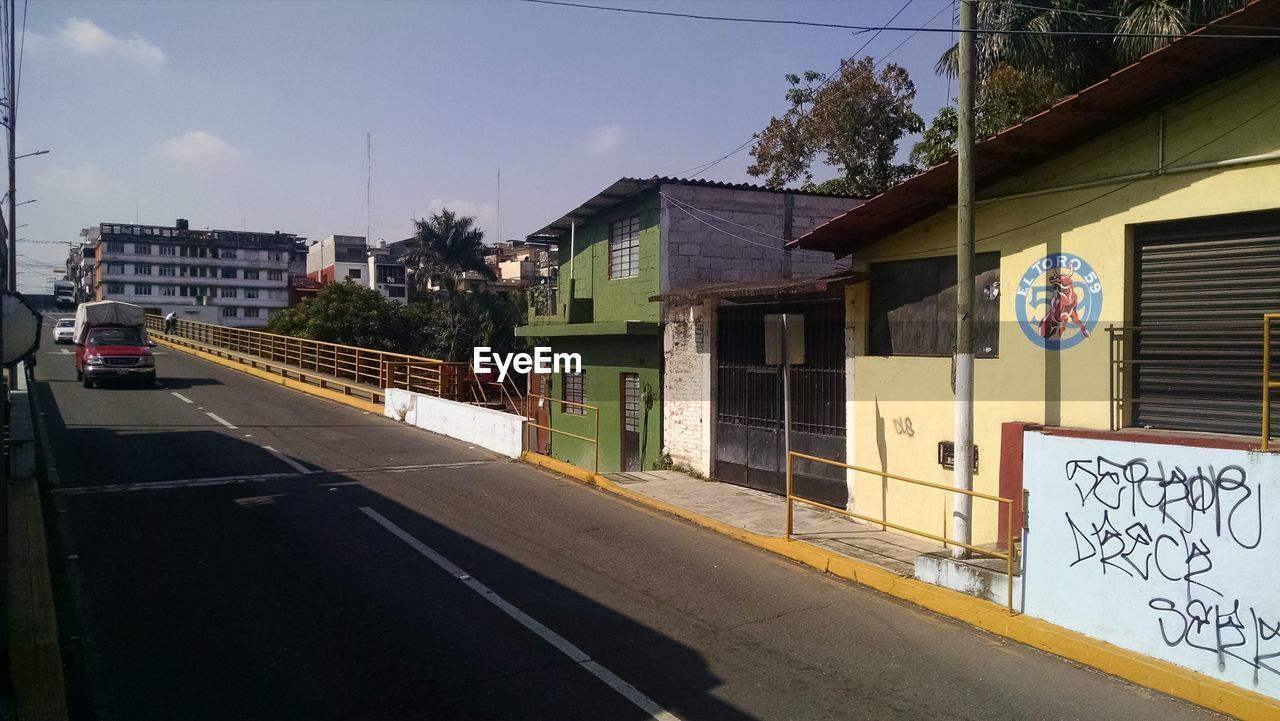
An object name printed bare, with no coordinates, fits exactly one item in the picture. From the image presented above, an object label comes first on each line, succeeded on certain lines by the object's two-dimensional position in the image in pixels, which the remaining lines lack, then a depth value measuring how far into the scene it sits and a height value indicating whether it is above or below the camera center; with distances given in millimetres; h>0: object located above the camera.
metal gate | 12289 -788
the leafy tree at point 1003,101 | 17703 +5495
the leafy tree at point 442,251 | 49156 +5803
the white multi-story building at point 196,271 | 86438 +8240
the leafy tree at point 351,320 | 35625 +1296
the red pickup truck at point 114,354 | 24125 -186
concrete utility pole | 8695 +764
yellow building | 7637 +938
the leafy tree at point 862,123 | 25172 +6957
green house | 17516 +1885
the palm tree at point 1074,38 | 15023 +5997
